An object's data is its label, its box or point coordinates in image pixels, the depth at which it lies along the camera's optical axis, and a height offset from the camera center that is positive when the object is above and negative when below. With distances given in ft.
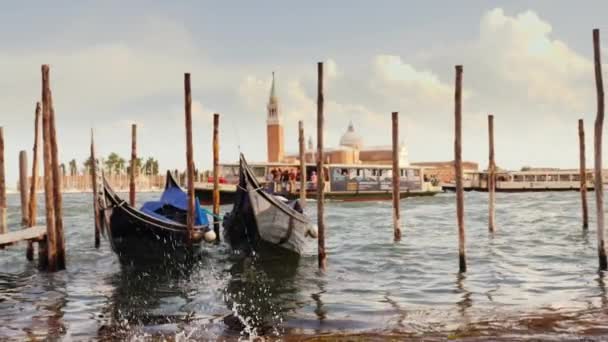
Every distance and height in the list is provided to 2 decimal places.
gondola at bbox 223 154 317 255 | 37.86 -2.53
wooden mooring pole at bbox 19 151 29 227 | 42.98 -0.24
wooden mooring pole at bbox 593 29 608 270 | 30.14 +1.93
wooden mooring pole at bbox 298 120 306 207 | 52.54 +0.29
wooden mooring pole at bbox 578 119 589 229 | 51.30 +1.46
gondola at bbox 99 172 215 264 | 35.94 -2.88
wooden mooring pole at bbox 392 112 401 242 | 51.11 -0.68
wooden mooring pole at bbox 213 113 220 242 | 47.27 +1.56
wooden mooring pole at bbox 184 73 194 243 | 34.30 +1.30
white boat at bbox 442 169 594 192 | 174.40 -2.26
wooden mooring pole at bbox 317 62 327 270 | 33.81 +0.95
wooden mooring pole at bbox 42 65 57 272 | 32.24 +0.57
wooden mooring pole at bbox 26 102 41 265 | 40.16 -0.18
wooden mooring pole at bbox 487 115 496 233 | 54.54 +0.56
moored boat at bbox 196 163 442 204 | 106.55 -0.69
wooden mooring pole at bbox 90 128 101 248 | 43.80 -0.75
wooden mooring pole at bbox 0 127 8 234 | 40.47 -0.55
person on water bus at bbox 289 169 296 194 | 103.65 -0.78
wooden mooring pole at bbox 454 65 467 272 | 32.37 +1.42
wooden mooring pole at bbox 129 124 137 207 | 47.06 +1.90
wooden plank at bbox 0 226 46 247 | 32.35 -2.62
